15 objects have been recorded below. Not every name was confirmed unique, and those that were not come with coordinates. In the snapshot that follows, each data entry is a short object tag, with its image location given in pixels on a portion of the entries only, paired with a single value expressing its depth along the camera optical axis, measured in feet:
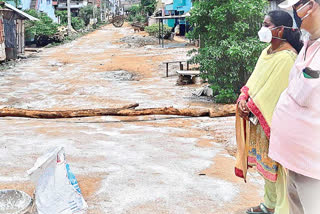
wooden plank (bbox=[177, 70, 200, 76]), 40.96
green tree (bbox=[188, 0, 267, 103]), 28.17
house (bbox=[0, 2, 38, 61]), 63.67
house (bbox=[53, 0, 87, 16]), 183.11
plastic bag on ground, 10.05
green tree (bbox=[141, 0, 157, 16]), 158.81
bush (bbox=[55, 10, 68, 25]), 141.96
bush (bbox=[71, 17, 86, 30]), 145.69
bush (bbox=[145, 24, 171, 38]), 102.01
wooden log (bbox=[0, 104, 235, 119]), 24.36
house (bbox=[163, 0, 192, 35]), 108.10
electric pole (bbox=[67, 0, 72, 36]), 119.79
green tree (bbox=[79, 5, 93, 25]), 175.59
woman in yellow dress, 8.88
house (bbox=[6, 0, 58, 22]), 99.44
